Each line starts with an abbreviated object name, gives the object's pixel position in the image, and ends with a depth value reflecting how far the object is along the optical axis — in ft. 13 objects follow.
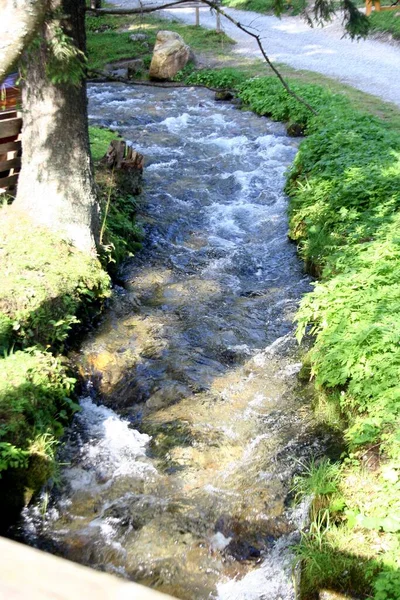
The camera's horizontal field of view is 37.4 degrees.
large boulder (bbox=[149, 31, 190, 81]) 63.00
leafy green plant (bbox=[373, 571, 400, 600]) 10.58
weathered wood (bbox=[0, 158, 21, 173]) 25.59
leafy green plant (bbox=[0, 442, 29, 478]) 14.03
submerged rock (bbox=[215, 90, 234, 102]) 54.24
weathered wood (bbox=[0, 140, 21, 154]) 25.35
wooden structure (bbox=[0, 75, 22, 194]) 24.91
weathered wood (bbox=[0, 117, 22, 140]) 24.75
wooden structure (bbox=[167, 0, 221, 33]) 73.44
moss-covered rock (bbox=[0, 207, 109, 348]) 19.25
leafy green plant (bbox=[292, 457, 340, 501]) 14.03
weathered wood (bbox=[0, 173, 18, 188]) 25.91
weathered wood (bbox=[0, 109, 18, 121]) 25.53
